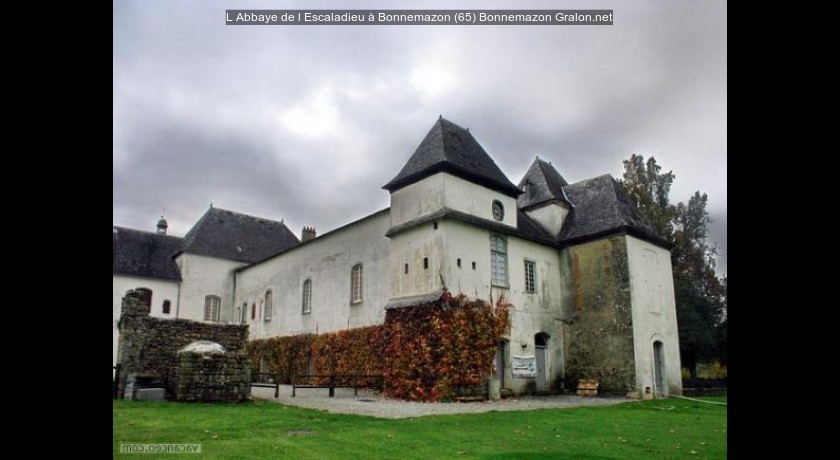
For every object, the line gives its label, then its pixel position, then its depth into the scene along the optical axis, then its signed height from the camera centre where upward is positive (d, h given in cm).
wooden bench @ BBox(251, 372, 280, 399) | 2249 -268
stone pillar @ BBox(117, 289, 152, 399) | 1336 -37
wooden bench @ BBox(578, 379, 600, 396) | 1916 -256
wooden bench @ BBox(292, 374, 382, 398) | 1808 -224
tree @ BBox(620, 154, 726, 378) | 2731 +220
